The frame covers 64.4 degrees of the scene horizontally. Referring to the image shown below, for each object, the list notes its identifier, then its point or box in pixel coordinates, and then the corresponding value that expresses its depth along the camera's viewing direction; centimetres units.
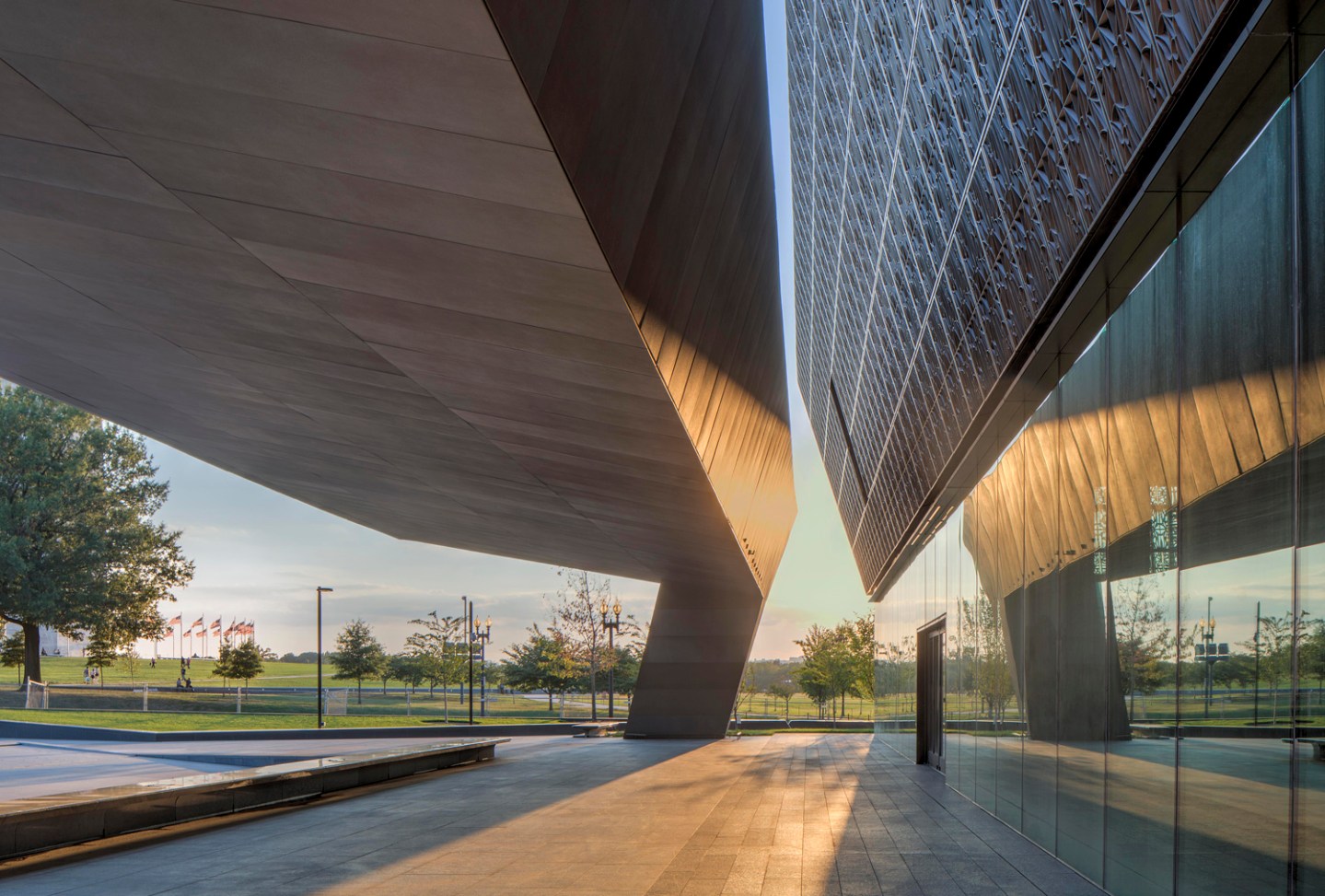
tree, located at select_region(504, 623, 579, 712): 5844
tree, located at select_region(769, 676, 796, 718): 7265
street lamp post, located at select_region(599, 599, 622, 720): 4556
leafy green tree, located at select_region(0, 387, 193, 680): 4916
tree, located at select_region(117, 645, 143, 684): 5743
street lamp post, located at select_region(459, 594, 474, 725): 4241
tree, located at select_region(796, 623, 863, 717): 6344
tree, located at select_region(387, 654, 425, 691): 7550
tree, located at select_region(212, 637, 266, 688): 5688
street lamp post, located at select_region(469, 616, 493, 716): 5288
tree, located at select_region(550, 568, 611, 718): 6009
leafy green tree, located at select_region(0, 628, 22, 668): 5841
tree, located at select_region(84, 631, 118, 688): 5225
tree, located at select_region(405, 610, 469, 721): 6462
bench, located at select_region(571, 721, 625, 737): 3544
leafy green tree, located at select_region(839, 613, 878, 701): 6197
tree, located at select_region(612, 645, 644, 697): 6788
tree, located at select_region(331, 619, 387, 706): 6762
